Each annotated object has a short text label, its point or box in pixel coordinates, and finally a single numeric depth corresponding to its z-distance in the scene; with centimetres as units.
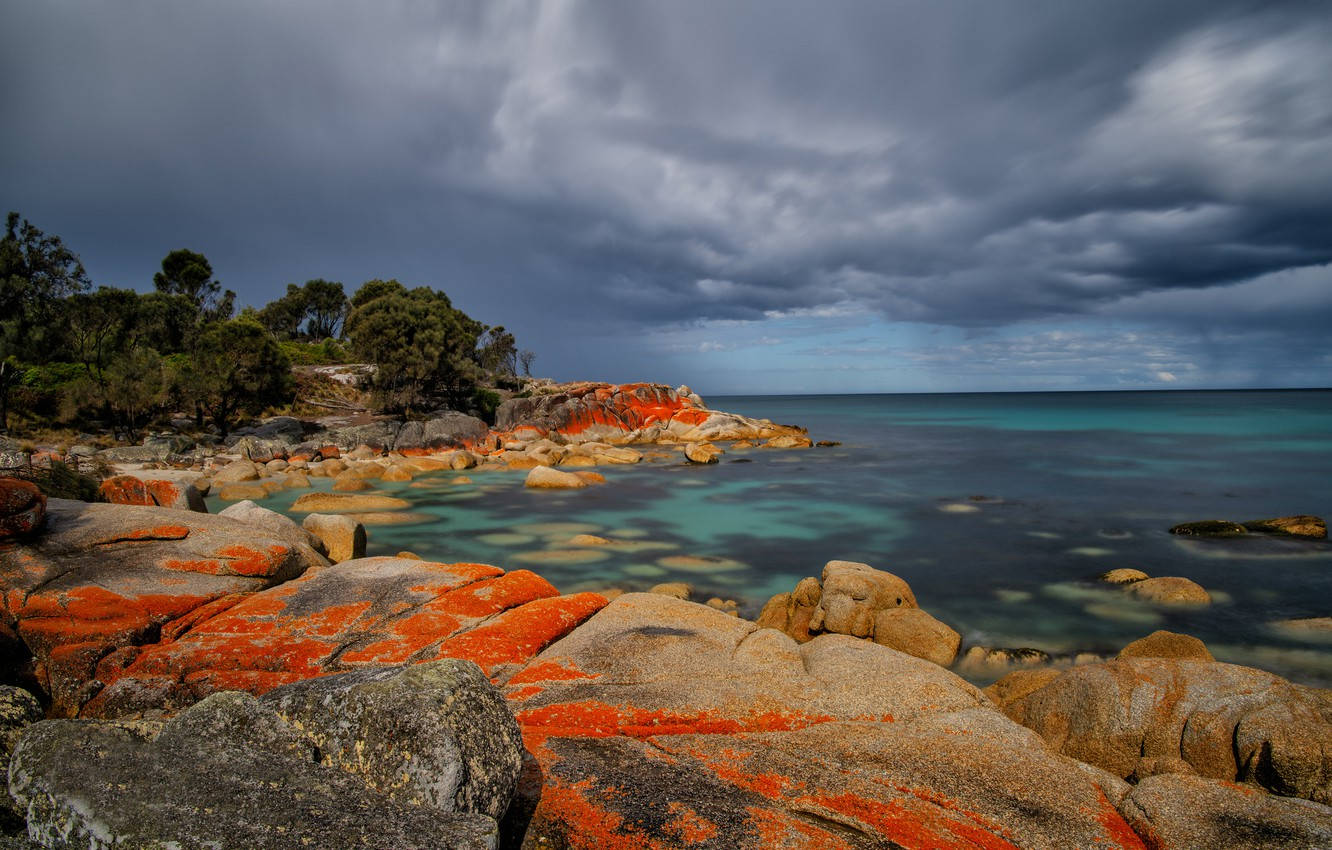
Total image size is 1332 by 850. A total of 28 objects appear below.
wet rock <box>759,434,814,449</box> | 5744
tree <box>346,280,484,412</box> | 4994
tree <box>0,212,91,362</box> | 3053
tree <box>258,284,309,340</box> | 8719
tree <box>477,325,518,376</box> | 9188
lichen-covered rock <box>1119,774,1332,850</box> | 440
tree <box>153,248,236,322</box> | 7084
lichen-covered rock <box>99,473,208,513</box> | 1480
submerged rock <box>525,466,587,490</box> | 3288
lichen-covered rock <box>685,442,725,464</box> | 4512
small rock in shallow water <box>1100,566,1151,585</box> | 1702
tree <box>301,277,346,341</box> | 8956
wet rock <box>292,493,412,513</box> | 2466
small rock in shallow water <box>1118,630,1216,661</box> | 963
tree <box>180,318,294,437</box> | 4084
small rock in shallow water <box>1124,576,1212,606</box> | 1549
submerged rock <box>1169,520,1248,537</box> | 2284
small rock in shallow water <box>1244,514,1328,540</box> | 2217
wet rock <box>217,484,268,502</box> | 2703
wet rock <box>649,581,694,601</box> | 1540
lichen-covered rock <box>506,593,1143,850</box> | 406
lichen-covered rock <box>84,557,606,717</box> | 621
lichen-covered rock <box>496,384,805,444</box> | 5619
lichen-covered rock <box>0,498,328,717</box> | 643
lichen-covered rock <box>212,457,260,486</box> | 3025
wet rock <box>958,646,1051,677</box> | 1189
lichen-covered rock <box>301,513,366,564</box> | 1463
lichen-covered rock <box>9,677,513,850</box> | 272
